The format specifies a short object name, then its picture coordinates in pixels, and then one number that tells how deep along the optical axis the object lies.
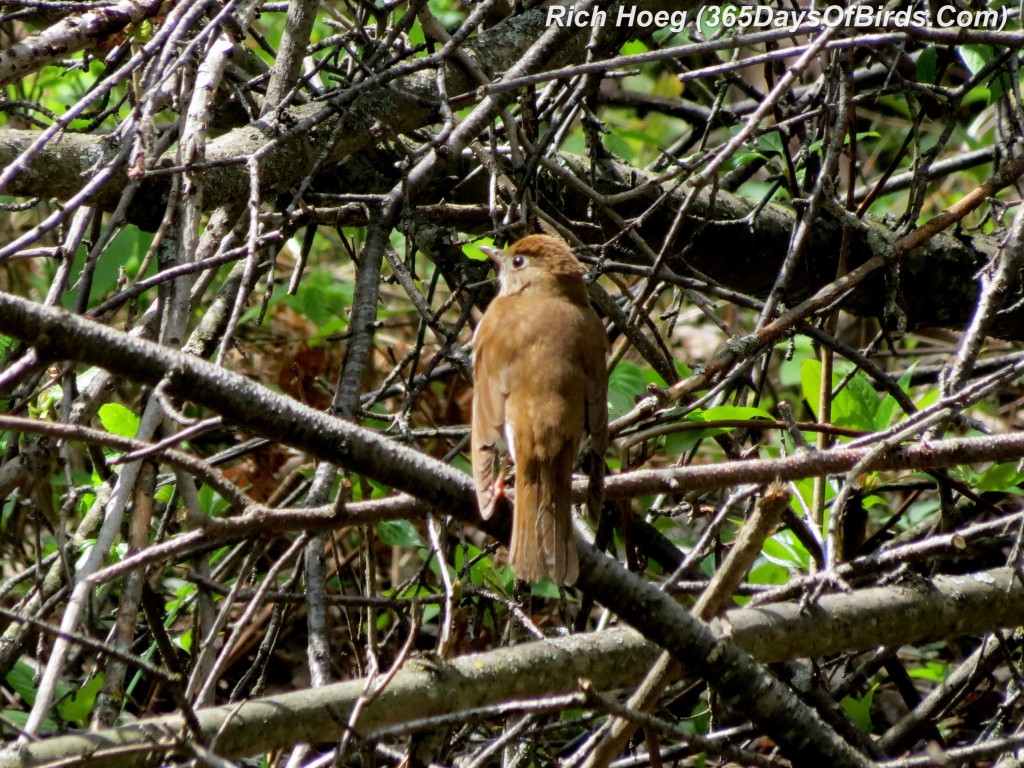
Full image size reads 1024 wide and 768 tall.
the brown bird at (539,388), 6.25
